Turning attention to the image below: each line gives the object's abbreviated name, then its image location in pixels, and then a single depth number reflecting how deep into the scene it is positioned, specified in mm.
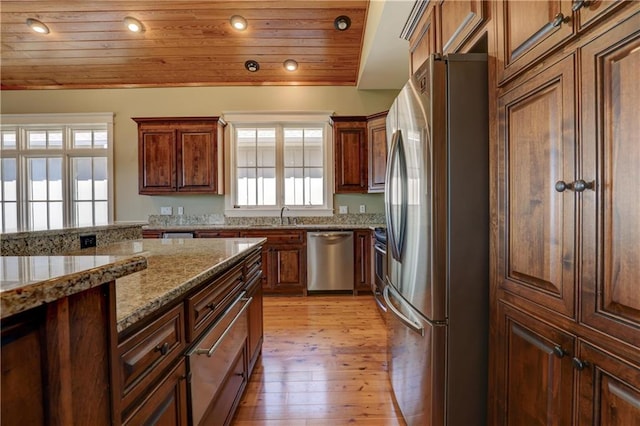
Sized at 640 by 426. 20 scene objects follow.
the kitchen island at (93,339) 391
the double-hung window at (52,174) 4441
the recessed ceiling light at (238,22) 3336
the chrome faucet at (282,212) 4301
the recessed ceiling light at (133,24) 3387
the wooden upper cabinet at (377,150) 3711
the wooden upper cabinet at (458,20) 1258
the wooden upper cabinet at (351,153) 3963
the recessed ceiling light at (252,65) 3969
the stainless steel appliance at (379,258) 3072
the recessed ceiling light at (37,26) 3478
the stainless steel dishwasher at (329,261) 3693
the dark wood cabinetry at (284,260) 3680
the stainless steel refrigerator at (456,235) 1203
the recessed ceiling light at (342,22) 3320
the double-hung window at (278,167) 4348
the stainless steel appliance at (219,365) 1046
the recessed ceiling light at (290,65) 3953
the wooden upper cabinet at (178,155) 3904
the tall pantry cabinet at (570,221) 707
